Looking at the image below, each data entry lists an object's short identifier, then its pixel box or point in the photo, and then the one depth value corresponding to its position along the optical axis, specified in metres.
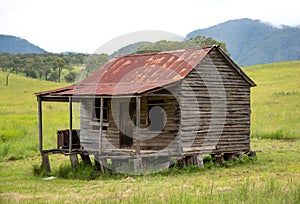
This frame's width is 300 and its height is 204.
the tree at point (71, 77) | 110.25
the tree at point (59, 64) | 110.98
